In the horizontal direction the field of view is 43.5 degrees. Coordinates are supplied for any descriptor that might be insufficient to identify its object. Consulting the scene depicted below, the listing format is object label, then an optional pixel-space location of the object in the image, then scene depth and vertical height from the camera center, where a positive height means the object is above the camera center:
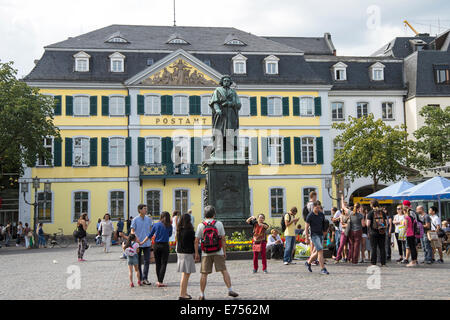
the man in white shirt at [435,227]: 15.09 -0.87
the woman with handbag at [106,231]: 21.91 -1.07
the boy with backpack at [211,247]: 8.59 -0.70
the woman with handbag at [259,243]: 12.31 -0.92
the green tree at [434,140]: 34.50 +3.50
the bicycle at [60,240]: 28.75 -1.98
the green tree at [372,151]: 31.58 +2.68
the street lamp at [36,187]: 28.78 +0.96
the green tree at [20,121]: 28.36 +4.35
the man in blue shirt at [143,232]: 11.12 -0.57
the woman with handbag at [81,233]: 18.00 -0.92
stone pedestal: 15.72 +0.31
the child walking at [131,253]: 10.80 -0.95
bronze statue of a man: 16.03 +2.40
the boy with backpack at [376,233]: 13.84 -0.86
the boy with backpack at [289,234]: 13.84 -0.84
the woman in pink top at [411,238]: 13.80 -1.00
